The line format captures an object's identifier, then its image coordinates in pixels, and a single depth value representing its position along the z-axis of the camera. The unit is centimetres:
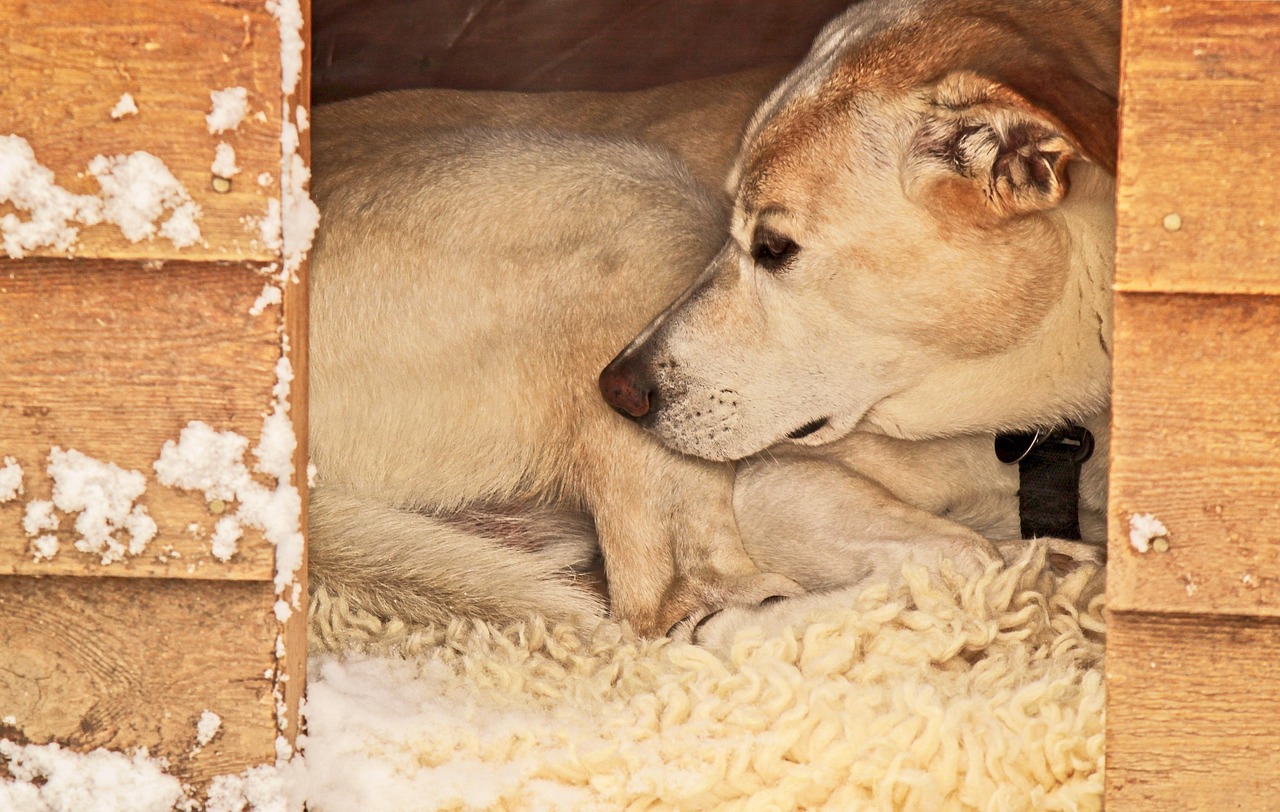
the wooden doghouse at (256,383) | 173
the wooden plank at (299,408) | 176
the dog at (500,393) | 196
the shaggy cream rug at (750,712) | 178
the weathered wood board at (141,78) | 174
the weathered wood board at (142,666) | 177
